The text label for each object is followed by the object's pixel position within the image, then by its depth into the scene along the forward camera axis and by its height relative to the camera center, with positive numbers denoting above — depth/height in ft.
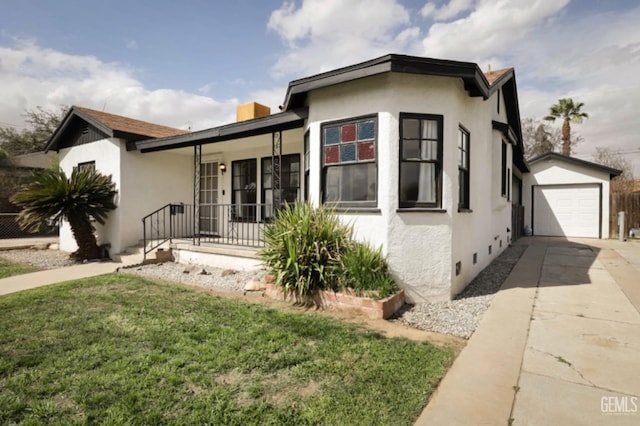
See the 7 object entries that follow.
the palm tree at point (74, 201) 27.71 +0.50
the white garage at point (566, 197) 45.85 +2.04
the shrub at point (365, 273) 15.65 -3.21
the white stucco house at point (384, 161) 16.87 +3.21
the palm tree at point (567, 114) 74.79 +22.82
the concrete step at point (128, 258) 28.28 -4.57
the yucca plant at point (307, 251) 16.39 -2.20
